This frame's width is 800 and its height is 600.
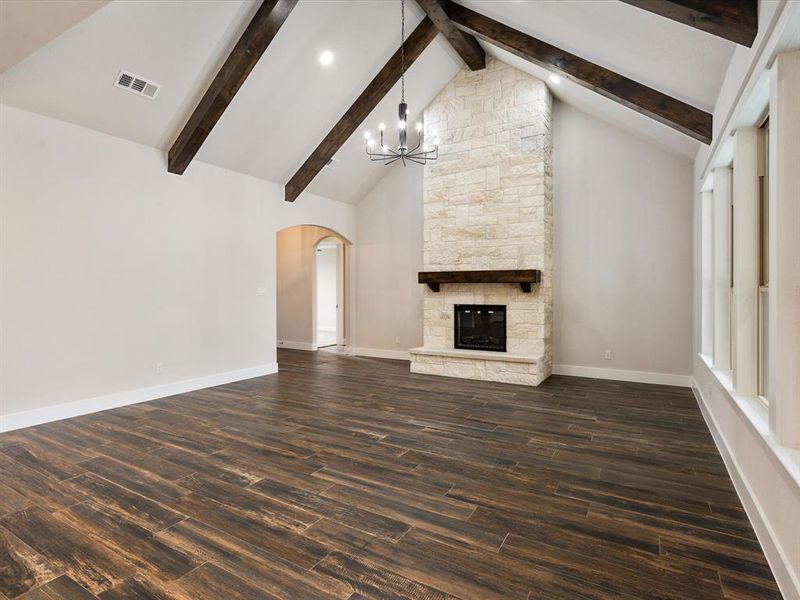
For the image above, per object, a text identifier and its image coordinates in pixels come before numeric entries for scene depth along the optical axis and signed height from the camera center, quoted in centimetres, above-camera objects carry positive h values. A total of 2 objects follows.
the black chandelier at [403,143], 478 +245
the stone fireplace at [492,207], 589 +138
